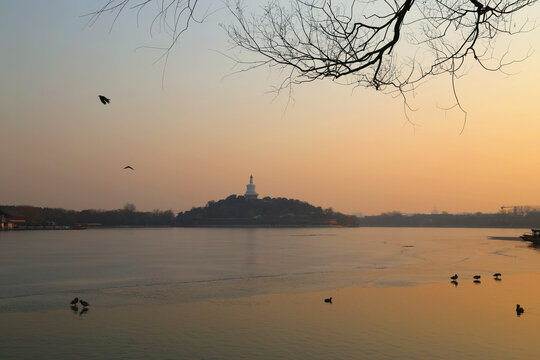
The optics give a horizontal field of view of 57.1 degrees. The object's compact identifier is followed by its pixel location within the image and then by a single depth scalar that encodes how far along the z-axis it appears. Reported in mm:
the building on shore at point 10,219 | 136812
